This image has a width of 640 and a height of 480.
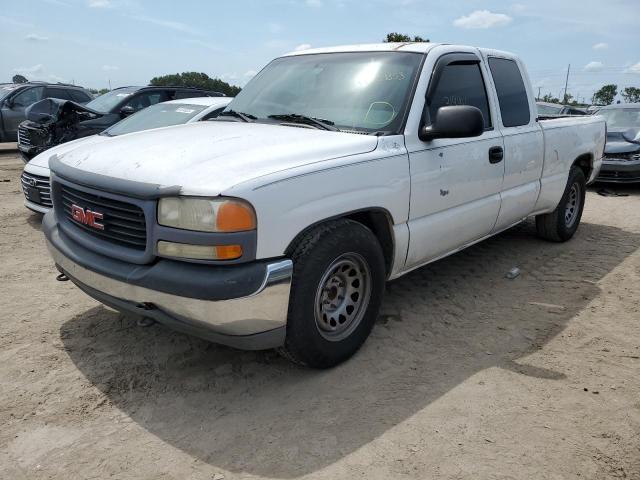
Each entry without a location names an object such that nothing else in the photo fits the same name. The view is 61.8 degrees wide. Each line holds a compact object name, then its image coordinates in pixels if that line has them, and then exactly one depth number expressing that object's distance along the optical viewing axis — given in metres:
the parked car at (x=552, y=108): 14.24
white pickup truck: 2.56
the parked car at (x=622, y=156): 9.45
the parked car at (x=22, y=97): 13.37
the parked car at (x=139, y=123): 6.02
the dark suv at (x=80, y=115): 7.89
